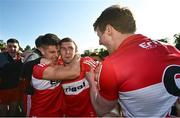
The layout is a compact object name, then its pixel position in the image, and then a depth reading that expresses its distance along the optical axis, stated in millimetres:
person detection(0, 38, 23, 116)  2712
